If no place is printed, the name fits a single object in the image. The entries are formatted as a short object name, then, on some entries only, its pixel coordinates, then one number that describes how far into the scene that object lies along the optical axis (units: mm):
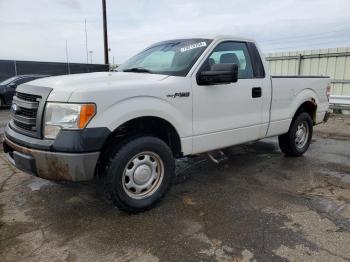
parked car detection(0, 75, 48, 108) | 13367
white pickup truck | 3084
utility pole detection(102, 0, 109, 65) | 19219
